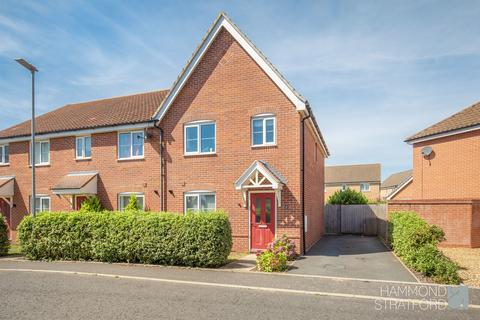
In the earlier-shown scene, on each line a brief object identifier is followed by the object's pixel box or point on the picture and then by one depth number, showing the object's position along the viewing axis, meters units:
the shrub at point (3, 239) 14.87
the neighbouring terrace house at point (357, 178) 58.50
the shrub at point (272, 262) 11.01
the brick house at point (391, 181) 63.34
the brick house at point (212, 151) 14.09
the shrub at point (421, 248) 9.42
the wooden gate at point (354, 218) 23.72
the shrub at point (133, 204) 16.25
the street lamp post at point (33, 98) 13.99
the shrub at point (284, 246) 11.53
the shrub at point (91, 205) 17.00
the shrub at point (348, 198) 26.66
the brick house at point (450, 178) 15.98
